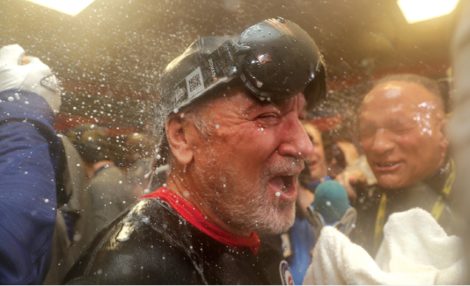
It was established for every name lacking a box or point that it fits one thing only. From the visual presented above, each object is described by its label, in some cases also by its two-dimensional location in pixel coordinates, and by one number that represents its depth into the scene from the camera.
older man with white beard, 0.56
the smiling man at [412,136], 0.73
